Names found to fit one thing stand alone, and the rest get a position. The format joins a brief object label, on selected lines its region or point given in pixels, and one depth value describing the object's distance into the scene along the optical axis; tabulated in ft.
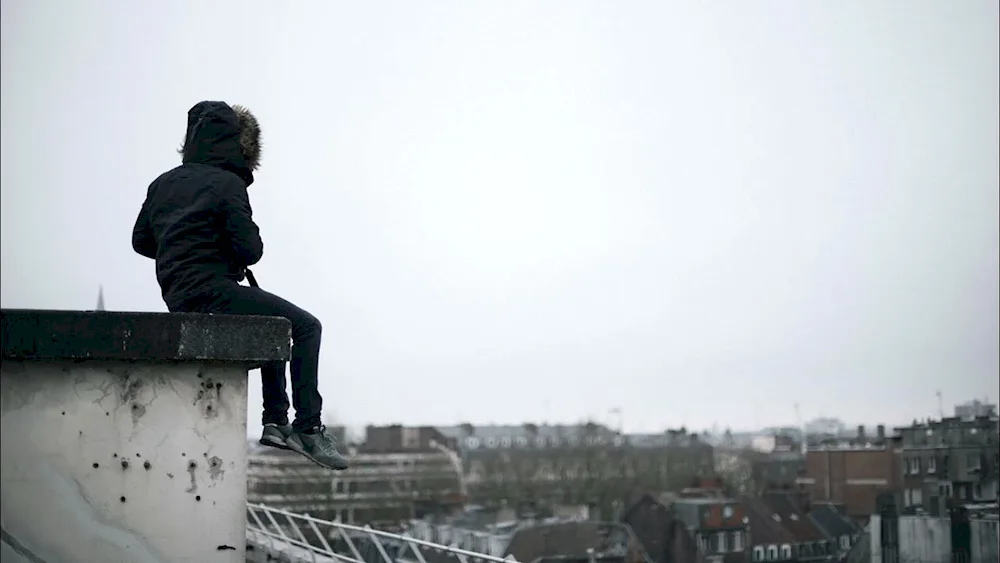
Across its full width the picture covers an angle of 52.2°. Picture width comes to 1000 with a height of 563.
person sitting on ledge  11.63
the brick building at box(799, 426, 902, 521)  182.60
